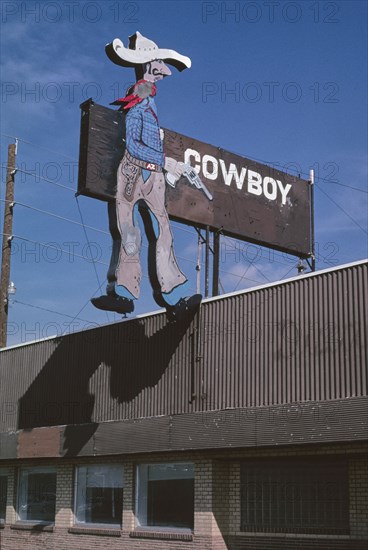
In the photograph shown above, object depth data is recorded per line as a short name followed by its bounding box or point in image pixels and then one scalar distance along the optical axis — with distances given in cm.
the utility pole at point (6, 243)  2669
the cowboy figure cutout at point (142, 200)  1742
